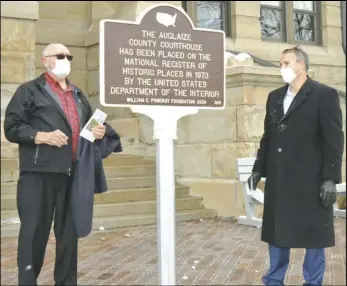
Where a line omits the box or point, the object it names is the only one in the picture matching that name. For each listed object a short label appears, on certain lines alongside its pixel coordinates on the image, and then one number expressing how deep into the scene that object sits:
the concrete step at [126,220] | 6.96
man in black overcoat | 4.13
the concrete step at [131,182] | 8.52
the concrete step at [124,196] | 8.08
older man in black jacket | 3.97
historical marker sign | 4.11
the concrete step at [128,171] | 8.94
